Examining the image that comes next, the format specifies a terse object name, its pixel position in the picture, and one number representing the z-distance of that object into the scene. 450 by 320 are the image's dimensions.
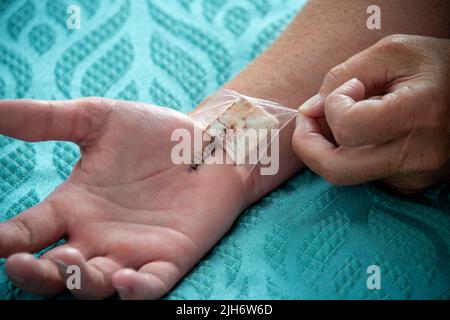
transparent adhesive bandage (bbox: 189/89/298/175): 0.72
